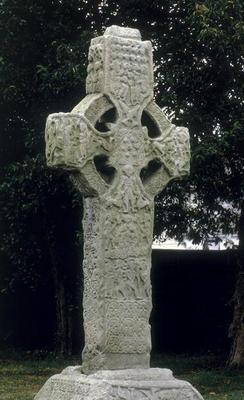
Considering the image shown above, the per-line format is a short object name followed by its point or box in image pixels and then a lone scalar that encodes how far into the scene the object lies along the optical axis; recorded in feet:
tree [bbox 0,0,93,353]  55.77
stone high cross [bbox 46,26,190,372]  28.14
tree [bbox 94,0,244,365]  50.78
